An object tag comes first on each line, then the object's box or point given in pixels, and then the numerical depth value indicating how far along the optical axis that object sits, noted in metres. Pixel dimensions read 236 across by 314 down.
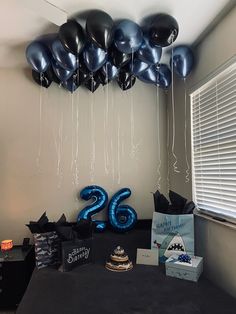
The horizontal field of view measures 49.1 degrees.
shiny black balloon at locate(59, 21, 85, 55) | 1.61
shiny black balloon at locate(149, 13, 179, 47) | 1.58
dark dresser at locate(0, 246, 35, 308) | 2.08
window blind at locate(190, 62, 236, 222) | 1.65
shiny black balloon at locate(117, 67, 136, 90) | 2.21
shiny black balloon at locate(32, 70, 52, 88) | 2.36
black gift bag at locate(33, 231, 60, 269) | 1.90
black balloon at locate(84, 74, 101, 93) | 2.31
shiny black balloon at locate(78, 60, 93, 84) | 2.06
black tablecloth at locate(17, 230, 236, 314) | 1.32
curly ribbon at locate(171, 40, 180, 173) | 2.48
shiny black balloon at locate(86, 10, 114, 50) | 1.54
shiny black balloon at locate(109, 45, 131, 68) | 1.86
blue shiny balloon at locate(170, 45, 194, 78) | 2.03
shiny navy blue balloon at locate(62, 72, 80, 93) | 2.31
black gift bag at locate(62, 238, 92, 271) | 1.83
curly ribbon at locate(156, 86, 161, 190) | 2.67
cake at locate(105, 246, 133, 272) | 1.85
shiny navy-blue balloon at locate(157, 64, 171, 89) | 2.30
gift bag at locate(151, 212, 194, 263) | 1.89
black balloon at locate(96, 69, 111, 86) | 2.21
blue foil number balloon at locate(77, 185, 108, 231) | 2.39
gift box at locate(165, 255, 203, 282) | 1.65
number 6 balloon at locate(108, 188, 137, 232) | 2.38
